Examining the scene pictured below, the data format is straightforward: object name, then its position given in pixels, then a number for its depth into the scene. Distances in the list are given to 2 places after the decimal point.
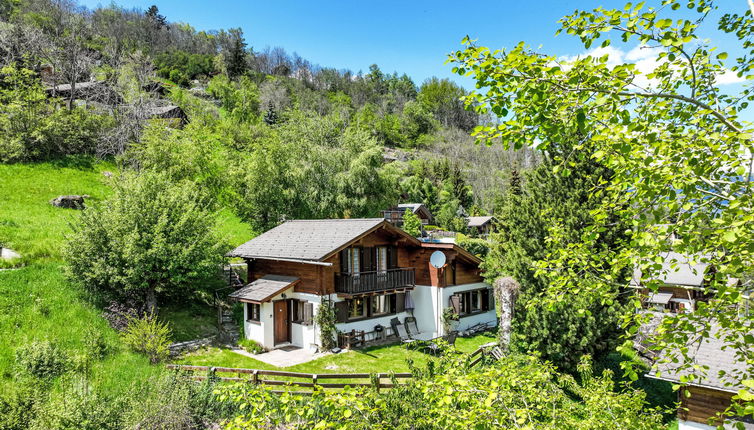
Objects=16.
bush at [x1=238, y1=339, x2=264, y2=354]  18.16
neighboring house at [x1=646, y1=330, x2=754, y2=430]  12.37
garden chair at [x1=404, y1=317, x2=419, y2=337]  21.66
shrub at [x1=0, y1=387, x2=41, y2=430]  9.83
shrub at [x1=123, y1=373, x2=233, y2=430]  10.57
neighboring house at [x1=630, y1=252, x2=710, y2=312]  30.84
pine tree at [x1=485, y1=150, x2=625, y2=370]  15.38
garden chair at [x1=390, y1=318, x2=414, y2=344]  21.28
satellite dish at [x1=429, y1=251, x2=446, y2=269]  21.73
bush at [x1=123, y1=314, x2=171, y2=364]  14.92
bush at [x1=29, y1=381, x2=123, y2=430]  9.74
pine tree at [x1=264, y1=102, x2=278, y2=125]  67.38
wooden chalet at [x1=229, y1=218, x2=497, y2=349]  19.17
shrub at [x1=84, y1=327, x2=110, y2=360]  14.38
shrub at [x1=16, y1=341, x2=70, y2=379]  12.88
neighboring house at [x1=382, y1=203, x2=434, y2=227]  46.59
